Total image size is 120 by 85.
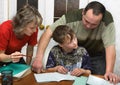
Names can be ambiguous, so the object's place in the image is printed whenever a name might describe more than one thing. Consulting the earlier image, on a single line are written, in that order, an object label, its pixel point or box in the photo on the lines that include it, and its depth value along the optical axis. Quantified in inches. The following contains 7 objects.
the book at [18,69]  71.1
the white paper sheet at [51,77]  70.1
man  87.2
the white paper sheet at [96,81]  67.8
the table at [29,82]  67.7
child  81.0
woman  79.7
